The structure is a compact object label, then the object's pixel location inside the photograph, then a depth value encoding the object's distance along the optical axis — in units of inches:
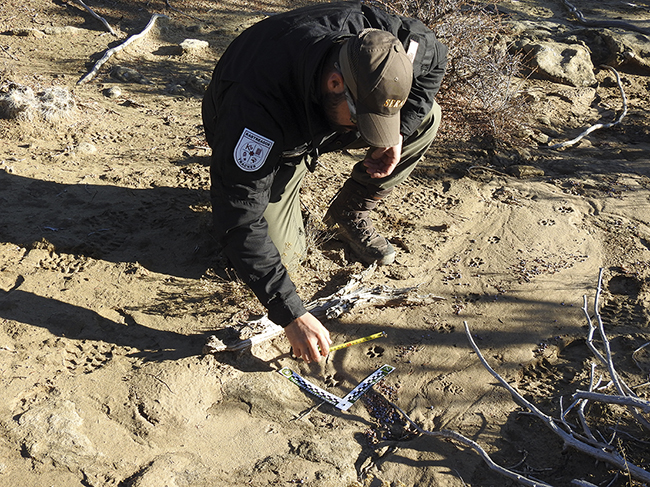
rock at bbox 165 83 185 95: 206.8
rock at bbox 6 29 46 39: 231.0
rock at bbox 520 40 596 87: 233.9
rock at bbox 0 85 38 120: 165.2
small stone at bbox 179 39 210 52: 235.1
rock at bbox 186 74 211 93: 209.5
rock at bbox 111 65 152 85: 208.8
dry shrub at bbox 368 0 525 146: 193.3
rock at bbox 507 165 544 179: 174.4
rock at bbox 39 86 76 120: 169.9
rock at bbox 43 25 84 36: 235.3
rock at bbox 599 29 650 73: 247.3
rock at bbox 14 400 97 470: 86.5
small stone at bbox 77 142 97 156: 162.4
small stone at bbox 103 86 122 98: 196.4
